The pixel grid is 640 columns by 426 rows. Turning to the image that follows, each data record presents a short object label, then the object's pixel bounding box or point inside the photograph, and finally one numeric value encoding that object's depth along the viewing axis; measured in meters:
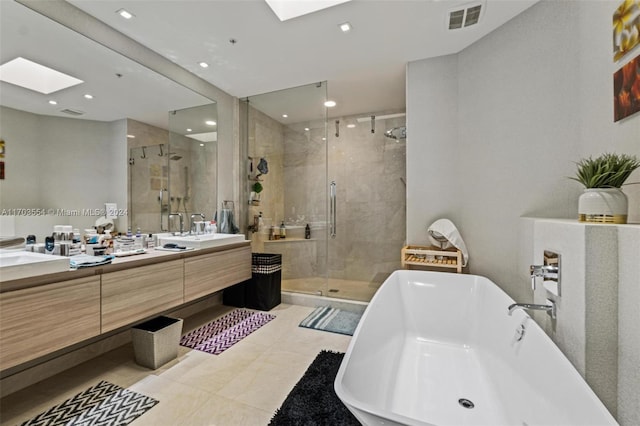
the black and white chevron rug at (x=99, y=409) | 1.45
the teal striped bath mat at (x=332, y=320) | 2.62
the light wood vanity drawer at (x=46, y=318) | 1.28
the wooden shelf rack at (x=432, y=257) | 2.52
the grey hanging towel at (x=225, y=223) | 3.28
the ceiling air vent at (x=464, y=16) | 2.01
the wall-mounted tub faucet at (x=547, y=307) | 1.34
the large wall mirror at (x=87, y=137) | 1.72
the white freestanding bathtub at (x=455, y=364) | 1.00
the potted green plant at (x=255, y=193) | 3.73
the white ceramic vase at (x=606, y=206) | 1.16
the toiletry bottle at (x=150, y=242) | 2.52
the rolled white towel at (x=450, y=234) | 2.50
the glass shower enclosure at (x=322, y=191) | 3.60
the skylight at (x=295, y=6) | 1.98
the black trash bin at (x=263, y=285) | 3.15
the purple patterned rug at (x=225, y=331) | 2.29
